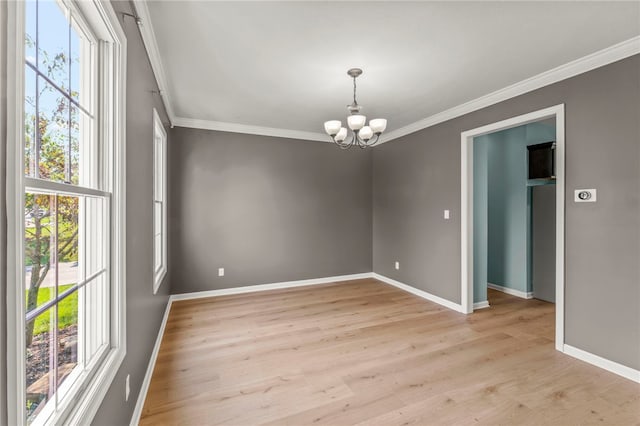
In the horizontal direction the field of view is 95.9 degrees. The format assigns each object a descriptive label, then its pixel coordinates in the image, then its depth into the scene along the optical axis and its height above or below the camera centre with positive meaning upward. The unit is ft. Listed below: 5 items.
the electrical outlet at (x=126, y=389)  5.08 -3.17
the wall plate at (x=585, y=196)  8.05 +0.50
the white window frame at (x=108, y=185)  2.10 +0.16
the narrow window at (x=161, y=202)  10.08 +0.37
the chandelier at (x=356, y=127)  8.75 +2.71
